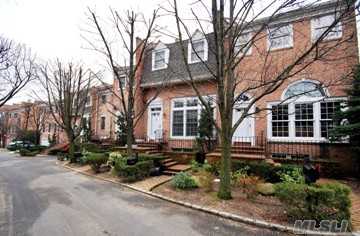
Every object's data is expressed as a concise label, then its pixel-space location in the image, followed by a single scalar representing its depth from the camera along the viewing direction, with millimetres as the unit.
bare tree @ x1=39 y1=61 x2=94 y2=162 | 16391
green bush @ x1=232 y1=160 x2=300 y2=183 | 8376
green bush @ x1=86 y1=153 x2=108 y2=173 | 12082
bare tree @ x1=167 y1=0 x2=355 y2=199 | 7004
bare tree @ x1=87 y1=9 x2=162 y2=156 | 11680
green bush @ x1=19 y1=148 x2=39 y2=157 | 23897
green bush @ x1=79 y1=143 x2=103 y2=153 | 17386
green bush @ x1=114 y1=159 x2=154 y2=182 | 9875
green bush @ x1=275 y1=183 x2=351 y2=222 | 5016
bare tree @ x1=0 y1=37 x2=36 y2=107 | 11266
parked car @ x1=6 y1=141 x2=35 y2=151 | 31225
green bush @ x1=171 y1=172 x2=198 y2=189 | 8406
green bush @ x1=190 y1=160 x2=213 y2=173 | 10359
